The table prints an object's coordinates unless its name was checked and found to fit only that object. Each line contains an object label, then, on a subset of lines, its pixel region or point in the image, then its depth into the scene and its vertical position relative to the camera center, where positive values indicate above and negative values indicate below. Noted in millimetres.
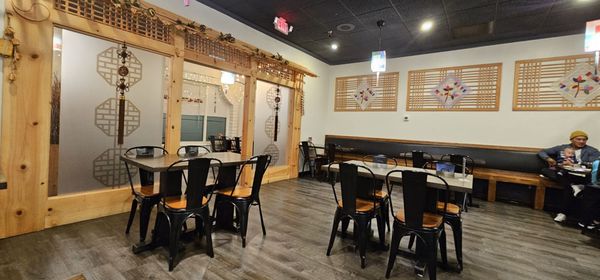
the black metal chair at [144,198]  2514 -687
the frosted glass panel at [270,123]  5316 +202
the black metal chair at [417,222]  1991 -660
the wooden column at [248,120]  4934 +208
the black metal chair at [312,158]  6320 -572
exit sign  4473 +1868
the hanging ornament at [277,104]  5645 +616
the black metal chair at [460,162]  4328 -338
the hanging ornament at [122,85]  3189 +487
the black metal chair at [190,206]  2176 -673
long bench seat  4453 -320
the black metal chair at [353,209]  2301 -655
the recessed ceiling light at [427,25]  4411 +1975
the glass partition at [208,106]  7453 +706
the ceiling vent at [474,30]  4445 +1975
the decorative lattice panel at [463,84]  5234 +1174
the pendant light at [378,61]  4152 +1212
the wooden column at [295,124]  6066 +216
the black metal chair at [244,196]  2645 -684
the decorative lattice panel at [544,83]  4547 +1164
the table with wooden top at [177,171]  2339 -443
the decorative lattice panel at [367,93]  6430 +1146
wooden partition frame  2502 -138
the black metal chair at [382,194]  2681 -592
